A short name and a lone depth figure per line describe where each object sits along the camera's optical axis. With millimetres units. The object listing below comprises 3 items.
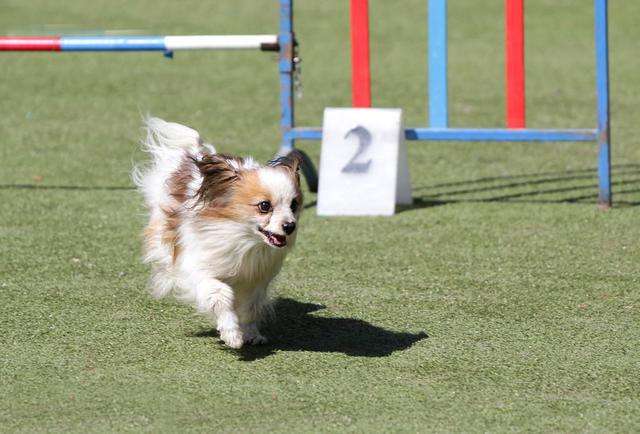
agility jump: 14789
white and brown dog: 9242
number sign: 15023
